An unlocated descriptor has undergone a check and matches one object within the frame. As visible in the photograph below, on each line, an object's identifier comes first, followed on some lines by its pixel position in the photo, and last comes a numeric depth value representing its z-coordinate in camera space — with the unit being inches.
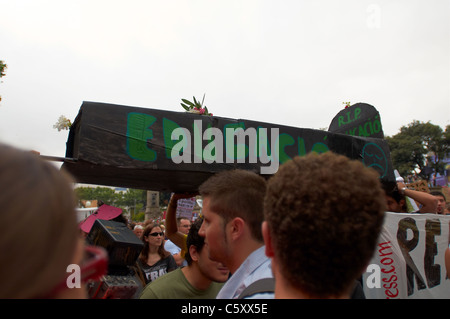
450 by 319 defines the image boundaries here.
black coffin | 97.8
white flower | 113.7
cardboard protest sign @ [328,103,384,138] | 161.9
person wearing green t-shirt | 94.8
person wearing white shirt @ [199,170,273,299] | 66.0
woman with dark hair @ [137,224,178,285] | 178.9
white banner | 137.8
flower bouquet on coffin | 121.5
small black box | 82.4
